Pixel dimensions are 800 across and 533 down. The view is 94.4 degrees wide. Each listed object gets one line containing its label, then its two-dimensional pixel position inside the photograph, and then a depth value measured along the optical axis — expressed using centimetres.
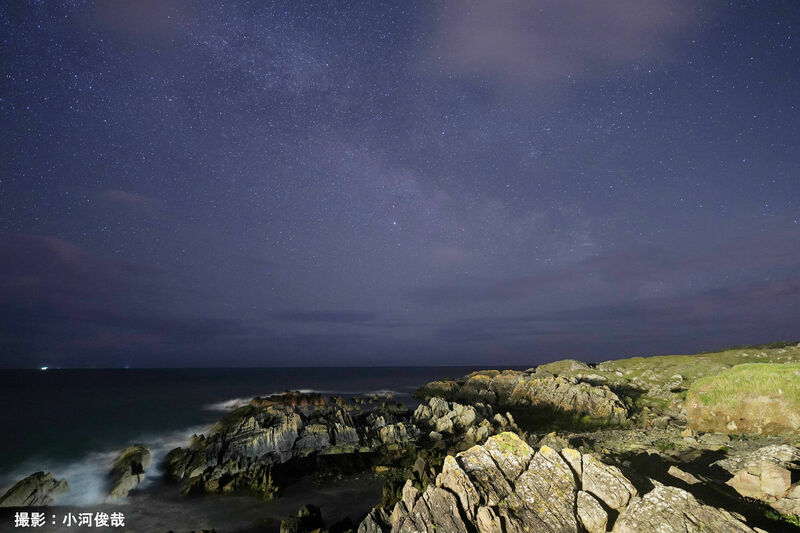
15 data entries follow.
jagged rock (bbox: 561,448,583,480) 1748
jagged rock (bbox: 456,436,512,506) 1705
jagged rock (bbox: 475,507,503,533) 1512
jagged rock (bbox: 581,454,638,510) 1539
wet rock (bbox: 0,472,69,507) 2833
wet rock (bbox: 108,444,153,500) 3175
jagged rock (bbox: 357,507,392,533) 1823
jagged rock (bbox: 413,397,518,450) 4053
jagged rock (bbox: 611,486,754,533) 1284
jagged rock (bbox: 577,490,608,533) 1451
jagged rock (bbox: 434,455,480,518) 1669
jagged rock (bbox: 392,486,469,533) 1594
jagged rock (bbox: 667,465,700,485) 1864
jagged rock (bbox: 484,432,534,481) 1853
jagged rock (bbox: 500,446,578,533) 1502
